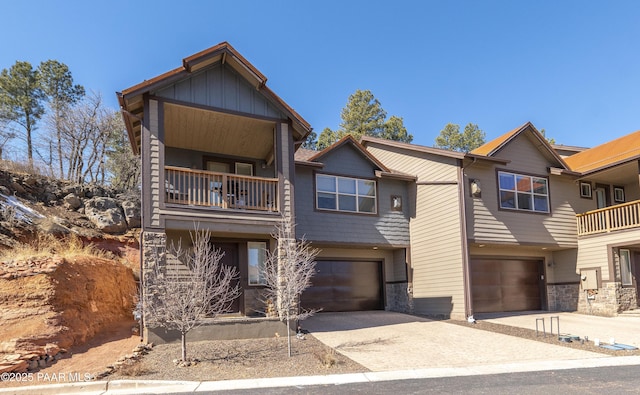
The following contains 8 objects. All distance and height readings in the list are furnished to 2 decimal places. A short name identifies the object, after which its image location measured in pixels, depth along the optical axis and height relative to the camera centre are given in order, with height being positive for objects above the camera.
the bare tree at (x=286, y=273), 10.79 -0.50
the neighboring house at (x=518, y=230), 15.79 +0.67
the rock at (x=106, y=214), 18.89 +1.87
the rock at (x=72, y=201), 19.55 +2.49
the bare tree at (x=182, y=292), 9.54 -0.81
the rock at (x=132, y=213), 19.67 +1.93
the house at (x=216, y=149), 11.30 +3.28
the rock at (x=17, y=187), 18.61 +3.01
